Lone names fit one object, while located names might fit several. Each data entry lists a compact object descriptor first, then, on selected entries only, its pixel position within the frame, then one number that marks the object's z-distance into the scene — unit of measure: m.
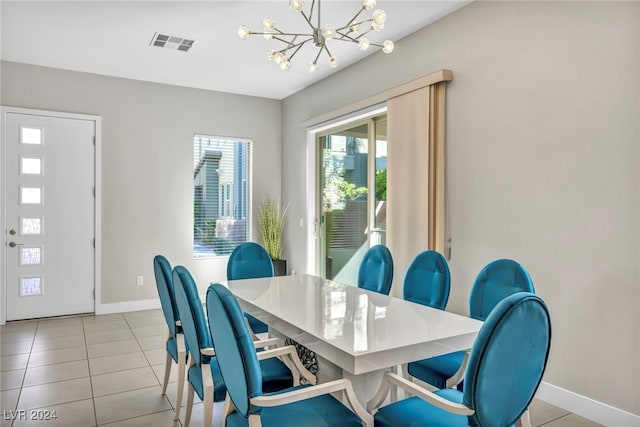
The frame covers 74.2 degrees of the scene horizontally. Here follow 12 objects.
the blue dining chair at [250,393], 1.46
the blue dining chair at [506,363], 1.37
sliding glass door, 4.62
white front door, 4.73
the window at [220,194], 5.82
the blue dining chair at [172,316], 2.44
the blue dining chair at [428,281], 2.68
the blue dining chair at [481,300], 2.18
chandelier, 2.37
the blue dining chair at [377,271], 3.07
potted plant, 5.83
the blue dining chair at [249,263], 3.50
